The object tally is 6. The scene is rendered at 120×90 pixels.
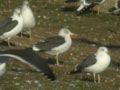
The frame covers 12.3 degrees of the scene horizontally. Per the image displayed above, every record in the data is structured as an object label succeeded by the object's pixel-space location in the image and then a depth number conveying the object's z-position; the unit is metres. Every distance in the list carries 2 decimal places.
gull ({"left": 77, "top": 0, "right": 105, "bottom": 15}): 29.61
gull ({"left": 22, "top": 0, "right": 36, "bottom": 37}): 21.19
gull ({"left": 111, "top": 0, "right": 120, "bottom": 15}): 29.38
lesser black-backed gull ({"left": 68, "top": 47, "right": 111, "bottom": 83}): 16.09
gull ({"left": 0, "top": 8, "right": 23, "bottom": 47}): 19.33
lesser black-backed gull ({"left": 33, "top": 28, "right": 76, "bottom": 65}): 17.91
